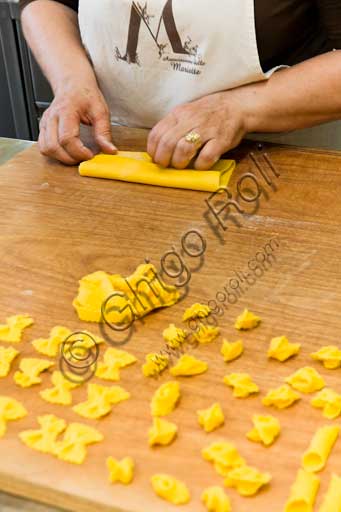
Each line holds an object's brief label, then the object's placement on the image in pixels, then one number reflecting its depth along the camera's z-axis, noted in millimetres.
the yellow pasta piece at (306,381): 661
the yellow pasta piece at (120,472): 564
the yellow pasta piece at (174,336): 727
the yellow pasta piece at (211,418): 615
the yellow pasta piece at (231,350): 698
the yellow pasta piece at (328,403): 632
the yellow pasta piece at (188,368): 681
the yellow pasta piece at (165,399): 635
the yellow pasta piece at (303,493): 539
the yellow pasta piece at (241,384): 654
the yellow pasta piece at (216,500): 536
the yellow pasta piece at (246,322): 741
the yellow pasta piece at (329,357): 686
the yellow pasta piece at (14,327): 734
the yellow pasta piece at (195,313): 766
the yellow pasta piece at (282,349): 694
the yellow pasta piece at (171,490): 547
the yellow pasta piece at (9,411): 630
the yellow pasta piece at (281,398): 641
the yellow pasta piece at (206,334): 731
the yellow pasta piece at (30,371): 674
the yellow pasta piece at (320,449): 579
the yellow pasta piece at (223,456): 574
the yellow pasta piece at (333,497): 537
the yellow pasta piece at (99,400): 637
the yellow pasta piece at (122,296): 760
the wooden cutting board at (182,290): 577
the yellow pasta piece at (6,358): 688
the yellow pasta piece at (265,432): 601
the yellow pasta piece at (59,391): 652
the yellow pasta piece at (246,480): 554
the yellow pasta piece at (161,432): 600
